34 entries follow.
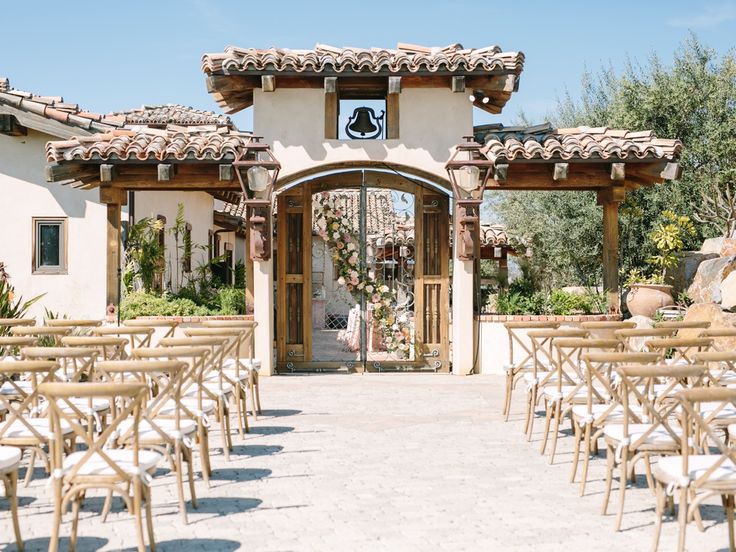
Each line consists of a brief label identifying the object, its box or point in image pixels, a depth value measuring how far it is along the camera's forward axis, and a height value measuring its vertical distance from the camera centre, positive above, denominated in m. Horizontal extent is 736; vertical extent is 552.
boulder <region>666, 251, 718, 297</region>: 15.02 +0.42
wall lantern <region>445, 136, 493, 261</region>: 12.23 +1.48
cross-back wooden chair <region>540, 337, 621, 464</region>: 6.54 -0.75
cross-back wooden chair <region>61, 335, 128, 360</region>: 6.68 -0.31
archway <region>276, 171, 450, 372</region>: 13.03 +0.21
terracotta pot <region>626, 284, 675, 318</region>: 13.89 -0.05
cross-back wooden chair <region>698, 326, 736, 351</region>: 7.41 -0.31
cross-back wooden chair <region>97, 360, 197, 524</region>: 5.10 -0.77
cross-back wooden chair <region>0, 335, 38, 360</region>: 6.78 -0.30
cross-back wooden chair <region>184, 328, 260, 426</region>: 7.93 -0.66
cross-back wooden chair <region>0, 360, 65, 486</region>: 5.19 -0.78
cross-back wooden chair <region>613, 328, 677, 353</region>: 7.40 -0.31
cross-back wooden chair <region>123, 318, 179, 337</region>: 8.72 -0.24
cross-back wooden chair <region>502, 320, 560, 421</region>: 8.70 -0.70
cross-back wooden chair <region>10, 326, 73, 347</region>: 7.96 -0.26
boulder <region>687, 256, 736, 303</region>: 13.74 +0.24
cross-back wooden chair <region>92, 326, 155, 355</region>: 7.89 -0.27
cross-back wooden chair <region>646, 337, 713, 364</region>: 6.13 -0.33
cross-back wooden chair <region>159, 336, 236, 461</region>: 6.77 -0.71
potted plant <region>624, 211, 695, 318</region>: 13.91 +0.26
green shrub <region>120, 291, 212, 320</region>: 12.45 -0.10
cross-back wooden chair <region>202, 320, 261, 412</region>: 8.61 -0.49
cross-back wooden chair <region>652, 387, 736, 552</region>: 4.22 -0.86
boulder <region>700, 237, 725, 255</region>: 15.59 +0.85
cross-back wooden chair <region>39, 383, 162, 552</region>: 4.20 -0.81
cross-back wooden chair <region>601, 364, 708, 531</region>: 4.91 -0.79
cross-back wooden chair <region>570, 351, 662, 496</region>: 5.64 -0.76
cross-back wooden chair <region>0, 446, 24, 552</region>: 4.55 -0.87
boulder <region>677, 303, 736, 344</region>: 11.28 -0.31
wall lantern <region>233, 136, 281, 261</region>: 11.97 +1.46
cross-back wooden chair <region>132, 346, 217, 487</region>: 5.83 -0.67
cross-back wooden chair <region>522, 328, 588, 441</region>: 7.66 -0.70
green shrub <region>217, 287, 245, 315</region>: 12.84 -0.03
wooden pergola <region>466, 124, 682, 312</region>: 11.93 +1.78
